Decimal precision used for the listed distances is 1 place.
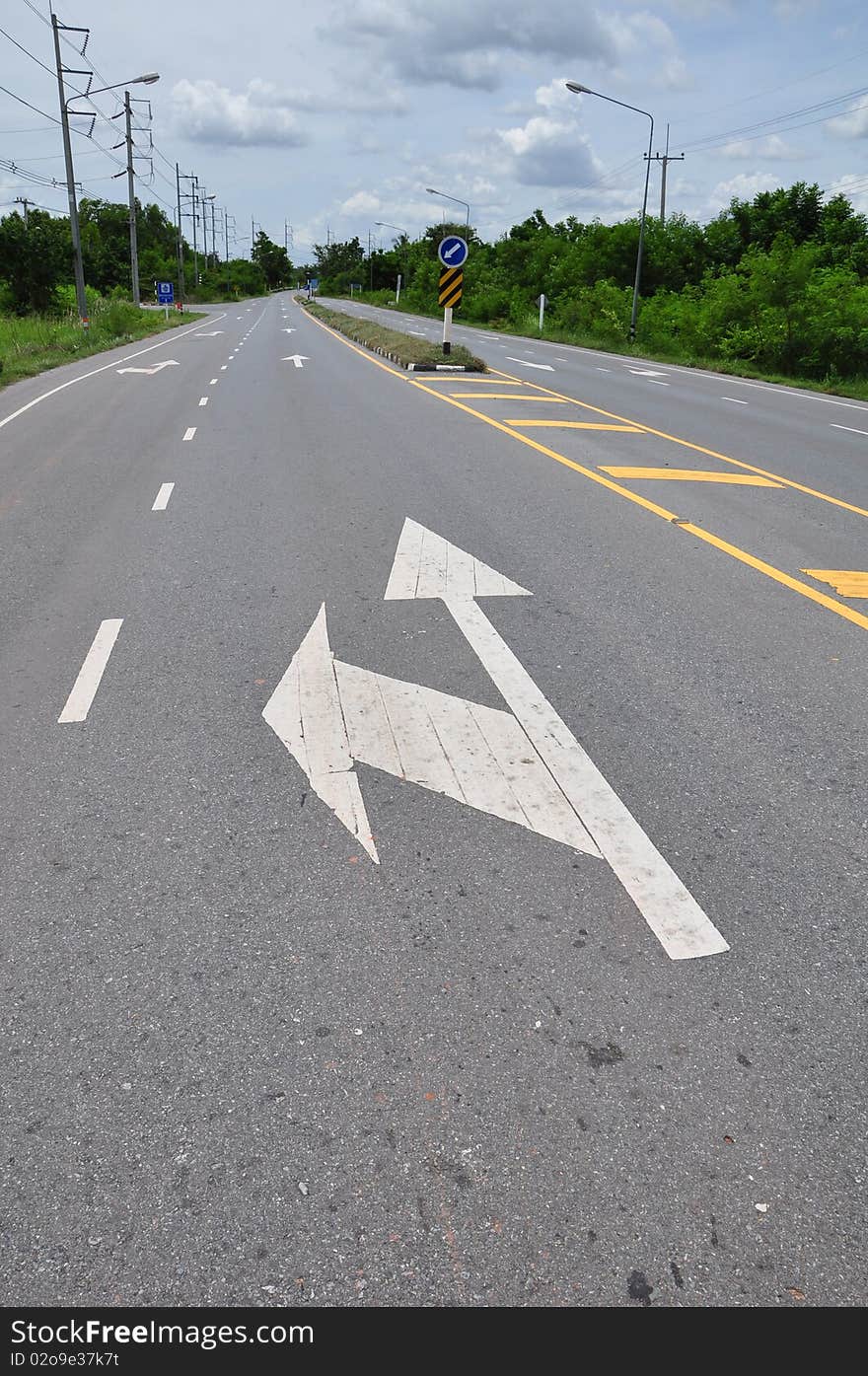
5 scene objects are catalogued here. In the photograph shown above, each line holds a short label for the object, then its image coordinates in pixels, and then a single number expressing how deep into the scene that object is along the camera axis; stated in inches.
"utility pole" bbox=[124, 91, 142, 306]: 2352.6
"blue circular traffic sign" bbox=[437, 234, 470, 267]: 908.6
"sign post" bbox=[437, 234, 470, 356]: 911.3
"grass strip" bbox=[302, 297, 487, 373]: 993.5
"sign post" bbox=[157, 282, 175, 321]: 2196.1
